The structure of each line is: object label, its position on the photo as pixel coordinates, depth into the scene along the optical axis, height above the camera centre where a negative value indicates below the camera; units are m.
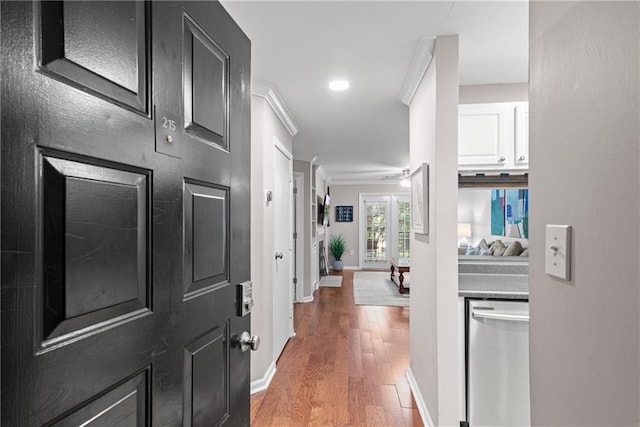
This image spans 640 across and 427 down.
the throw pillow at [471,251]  2.49 -0.30
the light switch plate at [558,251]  0.70 -0.09
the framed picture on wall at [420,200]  2.07 +0.08
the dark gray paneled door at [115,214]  0.46 +0.00
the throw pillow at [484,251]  2.41 -0.30
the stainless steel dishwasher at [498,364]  1.81 -0.87
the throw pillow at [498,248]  2.34 -0.27
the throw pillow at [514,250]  2.28 -0.27
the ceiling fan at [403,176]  6.55 +0.81
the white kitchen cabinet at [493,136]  2.16 +0.51
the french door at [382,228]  8.57 -0.44
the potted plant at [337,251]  8.31 -1.02
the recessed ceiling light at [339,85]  2.45 +0.99
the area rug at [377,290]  5.18 -1.46
